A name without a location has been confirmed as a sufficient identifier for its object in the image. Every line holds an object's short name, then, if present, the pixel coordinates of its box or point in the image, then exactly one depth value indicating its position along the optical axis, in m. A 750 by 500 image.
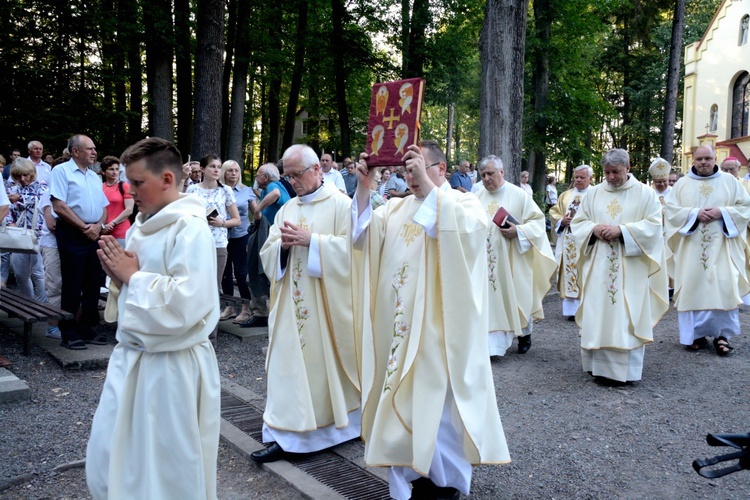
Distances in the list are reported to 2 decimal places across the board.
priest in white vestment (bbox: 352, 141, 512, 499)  3.56
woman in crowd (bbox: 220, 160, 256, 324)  8.52
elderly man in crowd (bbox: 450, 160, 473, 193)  15.10
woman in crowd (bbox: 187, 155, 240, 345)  7.86
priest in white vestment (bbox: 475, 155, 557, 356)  7.28
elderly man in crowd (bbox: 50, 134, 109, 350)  6.66
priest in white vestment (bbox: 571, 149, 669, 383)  6.21
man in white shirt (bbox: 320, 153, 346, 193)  12.38
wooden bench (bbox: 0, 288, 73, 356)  6.34
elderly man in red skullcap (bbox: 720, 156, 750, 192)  11.02
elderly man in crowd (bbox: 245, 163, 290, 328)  7.71
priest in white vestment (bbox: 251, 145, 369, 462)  4.48
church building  34.16
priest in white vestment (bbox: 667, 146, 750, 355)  7.66
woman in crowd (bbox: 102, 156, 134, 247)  7.30
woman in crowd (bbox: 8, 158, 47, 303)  8.49
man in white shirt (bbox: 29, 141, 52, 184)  10.88
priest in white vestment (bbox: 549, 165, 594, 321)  9.51
